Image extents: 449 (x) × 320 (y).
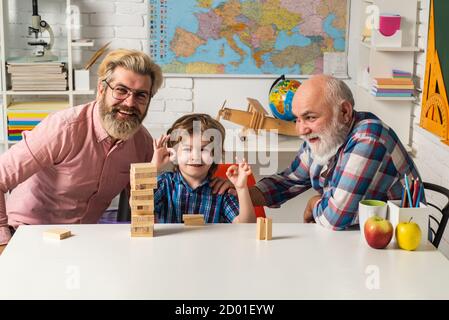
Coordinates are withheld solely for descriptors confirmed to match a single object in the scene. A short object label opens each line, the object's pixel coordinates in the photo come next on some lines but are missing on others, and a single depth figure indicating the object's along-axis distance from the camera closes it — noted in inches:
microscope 189.6
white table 81.8
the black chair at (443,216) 111.3
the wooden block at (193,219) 105.6
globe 172.2
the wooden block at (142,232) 99.8
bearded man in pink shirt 118.8
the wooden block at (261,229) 99.3
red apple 95.0
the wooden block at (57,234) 99.1
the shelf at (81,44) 189.2
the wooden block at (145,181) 97.7
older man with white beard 104.5
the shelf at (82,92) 190.9
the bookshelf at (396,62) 173.0
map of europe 199.8
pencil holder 96.4
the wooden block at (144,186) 98.0
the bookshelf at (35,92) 188.5
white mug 98.2
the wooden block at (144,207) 98.7
